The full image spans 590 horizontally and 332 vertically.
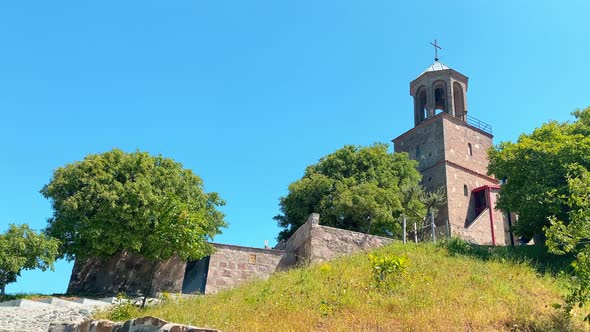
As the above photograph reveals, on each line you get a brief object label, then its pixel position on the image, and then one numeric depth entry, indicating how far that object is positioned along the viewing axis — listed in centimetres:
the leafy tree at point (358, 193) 2720
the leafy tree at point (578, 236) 1049
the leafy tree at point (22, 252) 1986
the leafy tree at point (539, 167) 2127
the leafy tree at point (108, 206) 2128
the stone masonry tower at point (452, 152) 3195
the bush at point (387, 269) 1232
